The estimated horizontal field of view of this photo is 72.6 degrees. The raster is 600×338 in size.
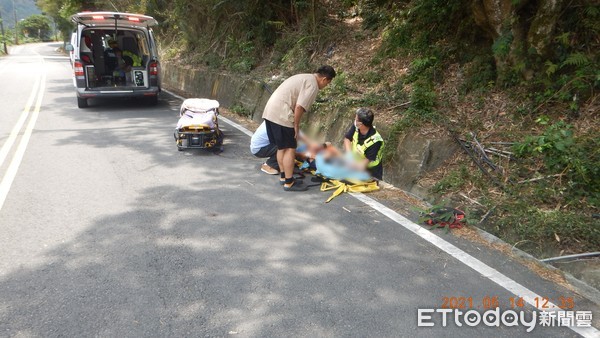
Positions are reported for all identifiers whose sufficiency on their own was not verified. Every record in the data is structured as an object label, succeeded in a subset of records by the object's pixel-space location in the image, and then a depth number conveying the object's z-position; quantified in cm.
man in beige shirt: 493
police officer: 508
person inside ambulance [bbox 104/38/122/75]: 1090
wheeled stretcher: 638
